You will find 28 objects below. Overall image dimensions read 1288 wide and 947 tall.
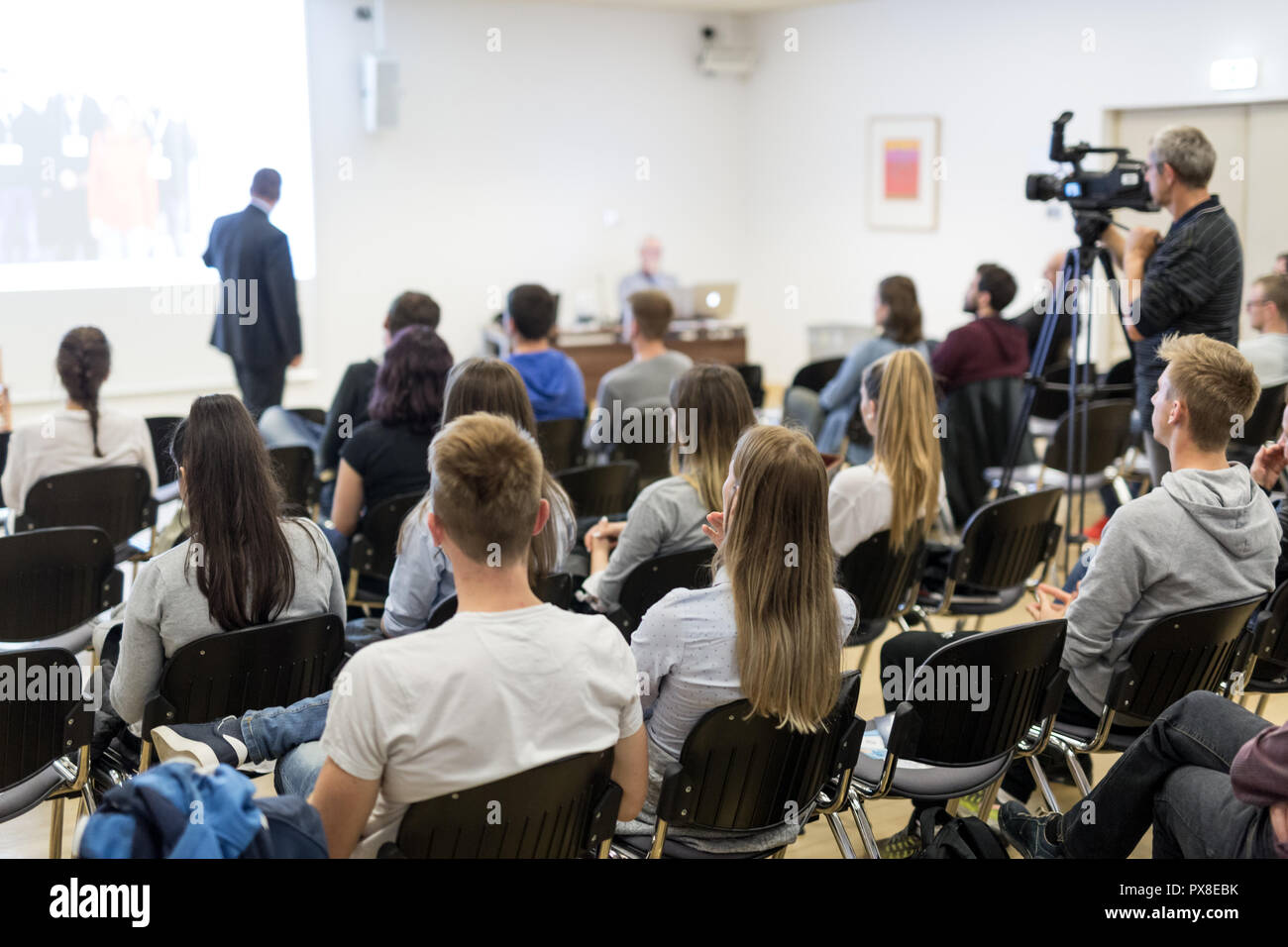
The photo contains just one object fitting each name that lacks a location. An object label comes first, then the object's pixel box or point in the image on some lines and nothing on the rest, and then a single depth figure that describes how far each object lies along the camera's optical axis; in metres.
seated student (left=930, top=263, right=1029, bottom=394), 5.32
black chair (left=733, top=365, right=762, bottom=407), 6.01
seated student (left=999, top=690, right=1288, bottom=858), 1.89
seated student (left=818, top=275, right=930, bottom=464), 5.16
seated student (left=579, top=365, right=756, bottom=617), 3.02
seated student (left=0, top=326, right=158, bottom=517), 3.92
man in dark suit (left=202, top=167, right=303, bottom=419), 5.85
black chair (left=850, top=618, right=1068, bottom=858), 2.26
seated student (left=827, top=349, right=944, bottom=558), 3.27
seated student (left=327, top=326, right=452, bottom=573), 3.59
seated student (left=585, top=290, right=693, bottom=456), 4.77
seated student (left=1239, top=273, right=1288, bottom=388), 4.82
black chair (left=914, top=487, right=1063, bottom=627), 3.42
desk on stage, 9.01
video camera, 4.12
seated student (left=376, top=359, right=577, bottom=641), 2.82
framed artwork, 9.26
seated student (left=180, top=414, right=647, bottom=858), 1.64
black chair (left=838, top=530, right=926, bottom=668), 3.24
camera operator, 3.98
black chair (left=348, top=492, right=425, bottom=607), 3.42
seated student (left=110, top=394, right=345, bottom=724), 2.26
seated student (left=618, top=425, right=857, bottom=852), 2.02
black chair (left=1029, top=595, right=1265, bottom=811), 2.46
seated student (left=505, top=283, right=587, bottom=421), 4.68
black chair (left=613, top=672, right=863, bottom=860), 2.00
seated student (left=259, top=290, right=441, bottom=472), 4.45
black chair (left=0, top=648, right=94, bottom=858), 2.15
